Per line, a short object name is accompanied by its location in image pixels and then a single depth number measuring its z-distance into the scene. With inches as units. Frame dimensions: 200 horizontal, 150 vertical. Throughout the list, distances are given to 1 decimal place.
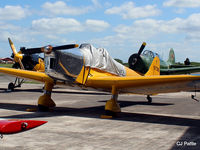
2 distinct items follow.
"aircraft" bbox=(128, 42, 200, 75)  877.8
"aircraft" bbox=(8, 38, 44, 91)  792.4
